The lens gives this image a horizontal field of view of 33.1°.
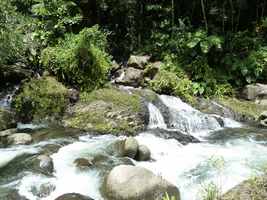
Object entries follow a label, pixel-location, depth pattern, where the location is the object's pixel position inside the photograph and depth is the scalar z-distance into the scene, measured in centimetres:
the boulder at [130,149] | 872
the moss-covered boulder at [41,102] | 1132
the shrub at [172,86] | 1277
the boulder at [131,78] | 1345
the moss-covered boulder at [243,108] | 1206
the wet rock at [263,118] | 1165
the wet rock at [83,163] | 813
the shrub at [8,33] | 1074
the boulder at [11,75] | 1291
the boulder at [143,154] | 872
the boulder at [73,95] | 1158
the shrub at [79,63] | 1227
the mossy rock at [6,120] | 1066
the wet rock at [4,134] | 961
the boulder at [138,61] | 1418
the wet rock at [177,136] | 1025
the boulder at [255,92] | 1307
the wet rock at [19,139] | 950
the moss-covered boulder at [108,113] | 1065
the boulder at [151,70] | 1366
